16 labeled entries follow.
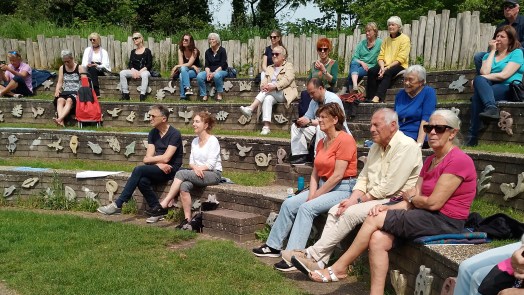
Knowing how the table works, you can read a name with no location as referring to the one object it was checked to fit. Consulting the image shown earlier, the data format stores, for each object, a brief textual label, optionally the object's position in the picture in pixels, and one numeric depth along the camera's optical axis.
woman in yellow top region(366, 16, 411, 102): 9.42
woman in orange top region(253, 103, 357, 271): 5.81
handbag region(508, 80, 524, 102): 7.17
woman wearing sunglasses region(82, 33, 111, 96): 12.80
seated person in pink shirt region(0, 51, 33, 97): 13.03
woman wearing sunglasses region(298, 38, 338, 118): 8.94
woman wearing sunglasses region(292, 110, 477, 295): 4.47
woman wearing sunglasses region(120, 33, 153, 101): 12.30
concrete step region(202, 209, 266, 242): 6.81
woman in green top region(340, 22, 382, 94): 9.81
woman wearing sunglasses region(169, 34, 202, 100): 11.83
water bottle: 6.82
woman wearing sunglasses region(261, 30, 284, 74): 10.80
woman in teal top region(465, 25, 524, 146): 6.96
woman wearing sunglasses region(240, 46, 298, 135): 9.52
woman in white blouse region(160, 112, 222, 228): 7.57
